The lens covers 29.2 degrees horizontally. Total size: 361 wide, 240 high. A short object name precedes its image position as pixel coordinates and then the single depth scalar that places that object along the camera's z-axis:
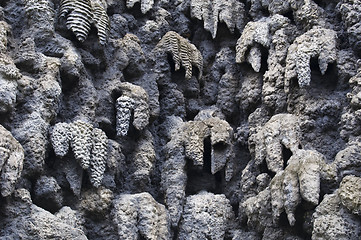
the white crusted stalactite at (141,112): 4.53
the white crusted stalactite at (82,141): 4.07
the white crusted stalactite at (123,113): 4.48
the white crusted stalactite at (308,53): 4.45
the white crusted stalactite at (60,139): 4.01
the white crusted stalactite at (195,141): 4.57
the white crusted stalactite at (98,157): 4.13
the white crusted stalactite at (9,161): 3.55
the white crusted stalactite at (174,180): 4.37
